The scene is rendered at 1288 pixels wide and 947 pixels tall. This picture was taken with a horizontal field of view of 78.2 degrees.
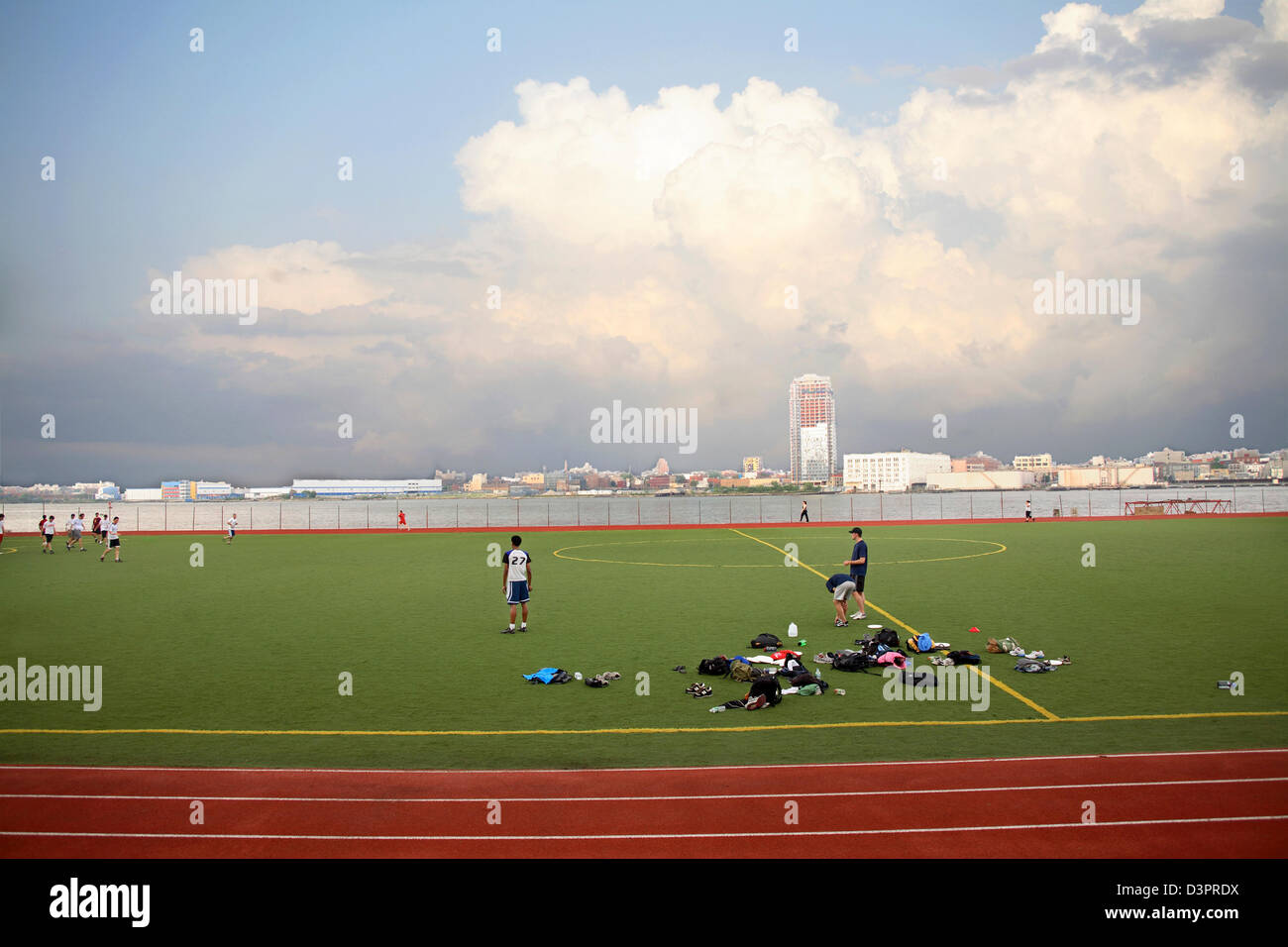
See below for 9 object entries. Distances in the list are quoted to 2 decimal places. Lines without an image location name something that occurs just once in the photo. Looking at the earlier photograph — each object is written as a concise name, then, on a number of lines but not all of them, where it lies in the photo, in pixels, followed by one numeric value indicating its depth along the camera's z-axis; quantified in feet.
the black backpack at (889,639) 48.52
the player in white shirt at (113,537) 118.32
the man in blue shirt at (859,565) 60.44
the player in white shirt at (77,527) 146.01
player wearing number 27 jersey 56.13
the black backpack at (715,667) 43.14
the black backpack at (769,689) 37.83
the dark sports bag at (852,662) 44.19
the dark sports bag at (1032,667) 42.93
